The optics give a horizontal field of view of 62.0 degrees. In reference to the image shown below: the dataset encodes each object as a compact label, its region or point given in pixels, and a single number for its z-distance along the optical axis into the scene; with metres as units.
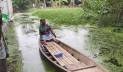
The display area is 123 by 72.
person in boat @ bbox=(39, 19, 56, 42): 4.77
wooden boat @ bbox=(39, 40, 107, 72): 3.20
